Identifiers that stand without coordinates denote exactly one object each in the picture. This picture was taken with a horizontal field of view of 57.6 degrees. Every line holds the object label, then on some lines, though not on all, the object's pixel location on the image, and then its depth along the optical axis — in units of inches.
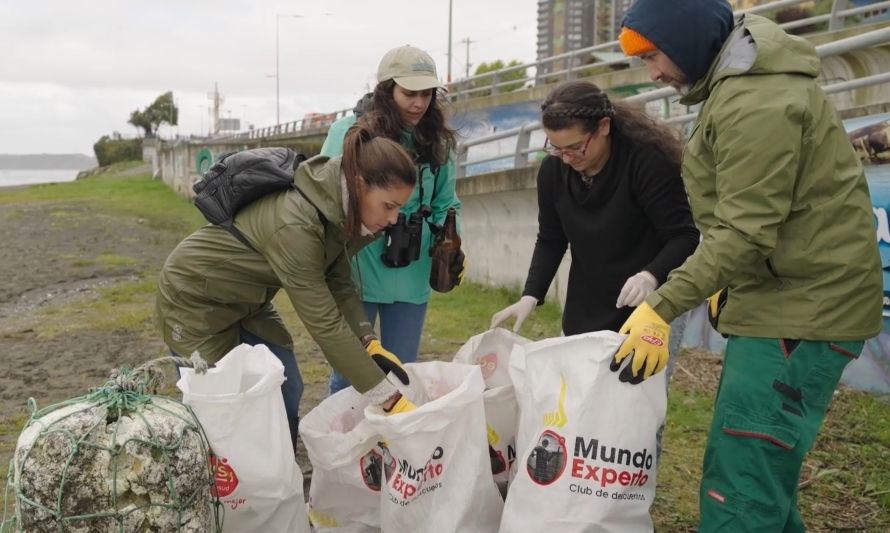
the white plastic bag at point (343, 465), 110.0
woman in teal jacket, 126.3
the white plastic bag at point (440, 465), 100.9
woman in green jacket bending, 100.9
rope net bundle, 80.8
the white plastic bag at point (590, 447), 95.0
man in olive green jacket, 77.3
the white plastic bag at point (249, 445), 96.2
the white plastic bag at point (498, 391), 116.8
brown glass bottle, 134.4
